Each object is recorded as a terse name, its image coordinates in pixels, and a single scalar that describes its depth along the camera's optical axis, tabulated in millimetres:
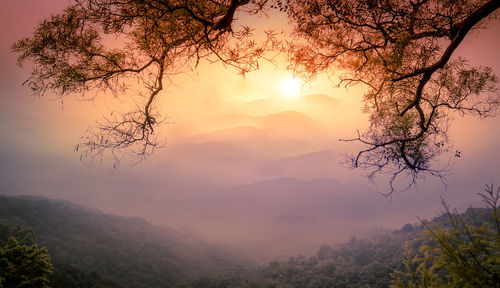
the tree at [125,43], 3969
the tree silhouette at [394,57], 4246
